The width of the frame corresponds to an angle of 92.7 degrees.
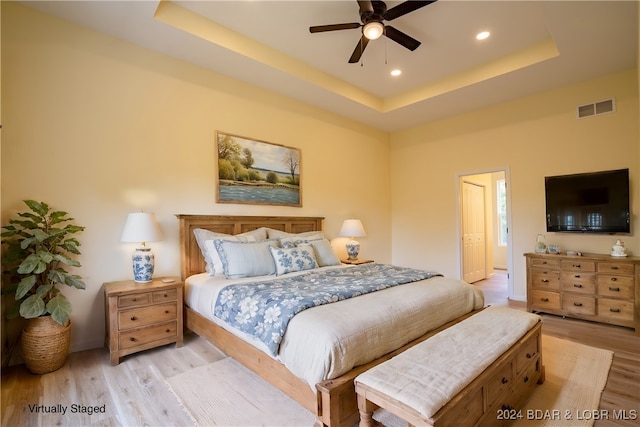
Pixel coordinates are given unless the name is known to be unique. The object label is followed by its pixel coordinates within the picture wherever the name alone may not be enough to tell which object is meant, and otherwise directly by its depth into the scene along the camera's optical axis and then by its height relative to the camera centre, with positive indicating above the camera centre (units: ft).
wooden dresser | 11.17 -2.69
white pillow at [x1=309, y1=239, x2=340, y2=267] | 12.59 -1.36
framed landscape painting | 12.72 +2.25
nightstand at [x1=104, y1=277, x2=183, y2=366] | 8.57 -2.75
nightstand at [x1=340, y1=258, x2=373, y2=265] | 14.98 -2.04
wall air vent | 12.88 +4.79
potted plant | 7.65 -1.56
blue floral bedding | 6.61 -1.83
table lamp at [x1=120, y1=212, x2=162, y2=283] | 9.43 -0.43
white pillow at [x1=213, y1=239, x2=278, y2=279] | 10.09 -1.26
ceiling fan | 8.31 +5.75
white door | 18.44 -0.81
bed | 5.51 -2.65
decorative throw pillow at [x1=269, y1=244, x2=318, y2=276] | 10.82 -1.38
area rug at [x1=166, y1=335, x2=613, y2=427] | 6.27 -4.05
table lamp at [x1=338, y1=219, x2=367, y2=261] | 15.97 -0.64
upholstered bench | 4.49 -2.58
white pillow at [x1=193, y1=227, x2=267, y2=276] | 10.66 -0.67
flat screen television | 12.21 +0.71
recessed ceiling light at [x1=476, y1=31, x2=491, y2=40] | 11.02 +6.77
